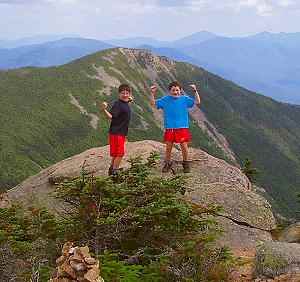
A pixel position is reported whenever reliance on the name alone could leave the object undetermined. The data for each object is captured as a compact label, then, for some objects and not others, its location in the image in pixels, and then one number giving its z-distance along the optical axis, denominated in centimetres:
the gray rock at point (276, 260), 869
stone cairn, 656
